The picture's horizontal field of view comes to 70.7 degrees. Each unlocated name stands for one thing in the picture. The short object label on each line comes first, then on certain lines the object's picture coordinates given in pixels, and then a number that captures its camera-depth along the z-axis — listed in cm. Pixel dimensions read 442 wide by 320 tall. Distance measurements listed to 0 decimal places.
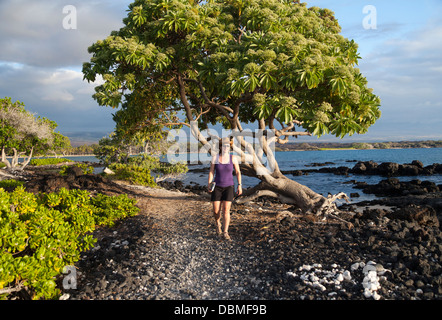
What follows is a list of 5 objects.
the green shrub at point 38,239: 451
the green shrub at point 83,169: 1608
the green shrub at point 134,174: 1827
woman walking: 732
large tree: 744
